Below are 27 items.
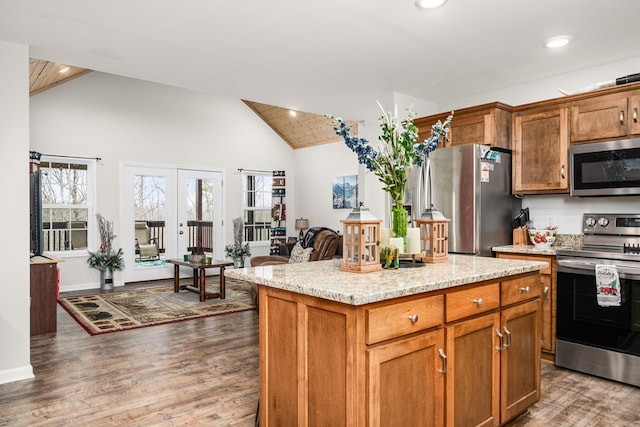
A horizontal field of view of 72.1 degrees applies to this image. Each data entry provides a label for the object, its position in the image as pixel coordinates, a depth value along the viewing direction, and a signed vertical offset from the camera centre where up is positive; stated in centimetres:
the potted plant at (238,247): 835 -71
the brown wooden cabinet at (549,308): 342 -78
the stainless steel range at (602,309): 297 -71
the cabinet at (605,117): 323 +71
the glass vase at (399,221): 231 -6
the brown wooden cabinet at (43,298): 426 -85
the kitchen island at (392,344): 165 -58
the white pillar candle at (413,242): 232 -17
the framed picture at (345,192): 793 +34
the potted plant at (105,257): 686 -74
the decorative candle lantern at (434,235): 247 -15
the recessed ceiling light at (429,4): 255 +121
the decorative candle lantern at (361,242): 205 -15
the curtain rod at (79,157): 657 +83
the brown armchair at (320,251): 581 -55
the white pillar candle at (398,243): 226 -17
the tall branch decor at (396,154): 222 +29
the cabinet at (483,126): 379 +75
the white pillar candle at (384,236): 231 -14
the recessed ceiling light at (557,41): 313 +122
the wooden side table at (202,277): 578 -92
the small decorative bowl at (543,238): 366 -24
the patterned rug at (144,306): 473 -120
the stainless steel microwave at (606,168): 323 +31
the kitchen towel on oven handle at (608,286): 298 -53
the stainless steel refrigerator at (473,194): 370 +13
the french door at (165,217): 735 -12
